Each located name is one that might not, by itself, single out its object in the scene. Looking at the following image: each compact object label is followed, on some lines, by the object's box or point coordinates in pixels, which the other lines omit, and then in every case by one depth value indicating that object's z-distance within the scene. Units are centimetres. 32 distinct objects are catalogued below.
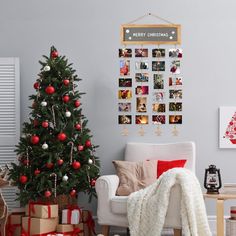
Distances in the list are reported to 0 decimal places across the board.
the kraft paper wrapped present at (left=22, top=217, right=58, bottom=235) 567
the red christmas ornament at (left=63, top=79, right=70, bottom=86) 600
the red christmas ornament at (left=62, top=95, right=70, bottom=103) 600
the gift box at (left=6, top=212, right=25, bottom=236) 593
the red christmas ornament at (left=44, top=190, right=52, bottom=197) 579
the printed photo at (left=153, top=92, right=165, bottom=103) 674
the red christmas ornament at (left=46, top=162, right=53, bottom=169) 586
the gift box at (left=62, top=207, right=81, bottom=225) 584
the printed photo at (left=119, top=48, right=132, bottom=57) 674
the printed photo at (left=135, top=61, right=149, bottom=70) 676
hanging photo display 673
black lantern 583
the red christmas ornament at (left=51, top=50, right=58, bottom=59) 613
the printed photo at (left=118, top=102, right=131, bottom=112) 672
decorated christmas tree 589
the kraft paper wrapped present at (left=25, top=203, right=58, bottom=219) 570
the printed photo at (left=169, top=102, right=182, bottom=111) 674
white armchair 540
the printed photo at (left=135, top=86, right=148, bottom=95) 674
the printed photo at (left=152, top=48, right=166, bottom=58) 676
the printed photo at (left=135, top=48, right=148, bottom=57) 675
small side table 559
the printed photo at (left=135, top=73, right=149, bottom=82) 675
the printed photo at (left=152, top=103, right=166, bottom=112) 674
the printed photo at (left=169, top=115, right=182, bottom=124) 673
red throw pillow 620
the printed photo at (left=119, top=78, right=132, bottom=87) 672
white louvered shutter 650
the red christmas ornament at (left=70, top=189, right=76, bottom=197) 593
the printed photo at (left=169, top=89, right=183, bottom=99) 674
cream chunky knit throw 531
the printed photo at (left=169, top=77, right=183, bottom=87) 674
